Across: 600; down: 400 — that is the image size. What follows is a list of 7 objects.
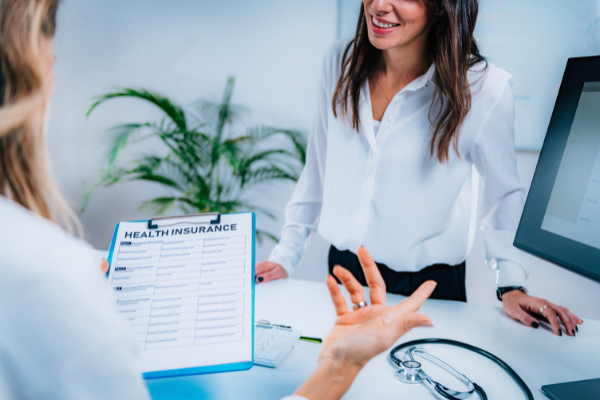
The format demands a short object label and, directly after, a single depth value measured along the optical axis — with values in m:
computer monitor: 0.69
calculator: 0.78
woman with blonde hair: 0.36
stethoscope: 0.68
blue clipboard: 0.67
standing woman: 1.07
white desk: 0.70
